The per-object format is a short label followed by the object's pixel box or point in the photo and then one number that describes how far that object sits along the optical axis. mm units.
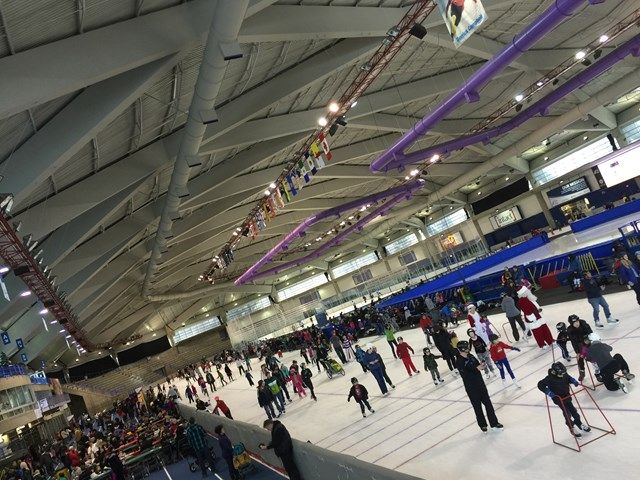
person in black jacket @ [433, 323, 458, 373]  14273
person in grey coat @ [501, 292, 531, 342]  14536
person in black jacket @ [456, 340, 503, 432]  9195
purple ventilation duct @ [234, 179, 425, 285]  38094
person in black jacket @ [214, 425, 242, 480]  12688
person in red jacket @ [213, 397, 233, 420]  19531
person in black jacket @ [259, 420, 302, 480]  9961
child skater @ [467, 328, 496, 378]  12055
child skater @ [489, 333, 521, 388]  11227
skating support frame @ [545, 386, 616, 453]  7467
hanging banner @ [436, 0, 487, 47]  7980
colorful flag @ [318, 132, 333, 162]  19141
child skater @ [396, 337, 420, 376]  15988
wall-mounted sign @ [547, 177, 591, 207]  45656
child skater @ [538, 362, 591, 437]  7645
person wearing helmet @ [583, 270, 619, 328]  13086
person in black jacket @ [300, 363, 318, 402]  18719
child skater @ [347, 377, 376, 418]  13539
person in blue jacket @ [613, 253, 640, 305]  13562
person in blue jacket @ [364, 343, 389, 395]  14805
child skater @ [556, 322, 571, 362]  10375
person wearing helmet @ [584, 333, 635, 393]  8828
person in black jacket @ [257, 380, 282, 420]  17688
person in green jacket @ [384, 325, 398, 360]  20297
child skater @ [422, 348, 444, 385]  14027
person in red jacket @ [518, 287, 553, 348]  13023
